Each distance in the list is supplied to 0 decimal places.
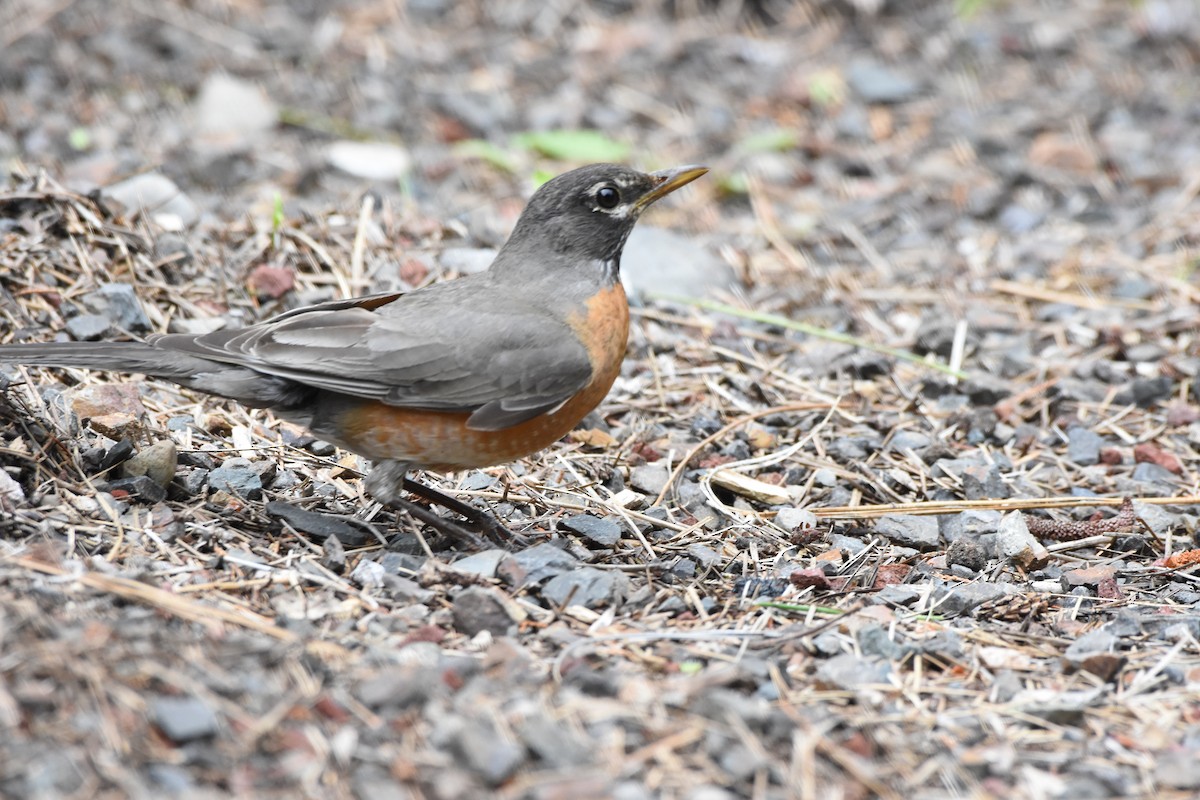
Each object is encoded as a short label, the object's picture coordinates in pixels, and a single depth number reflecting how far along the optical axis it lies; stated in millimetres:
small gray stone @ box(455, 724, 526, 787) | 6652
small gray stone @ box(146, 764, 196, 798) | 6402
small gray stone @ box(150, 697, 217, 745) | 6687
